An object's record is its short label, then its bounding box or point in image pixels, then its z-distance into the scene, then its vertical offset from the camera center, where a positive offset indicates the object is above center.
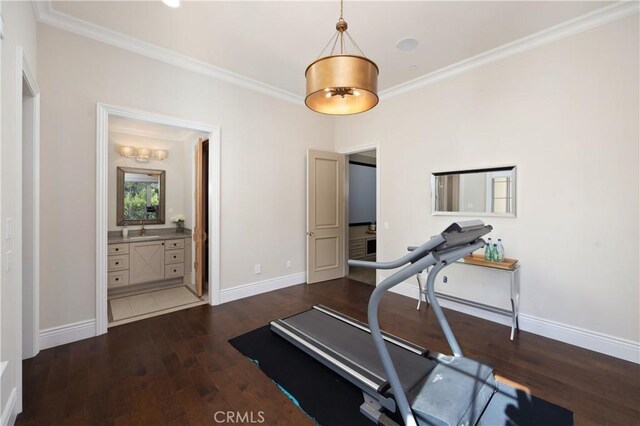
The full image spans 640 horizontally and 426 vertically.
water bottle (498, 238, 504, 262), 3.01 -0.45
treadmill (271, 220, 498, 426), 1.63 -1.20
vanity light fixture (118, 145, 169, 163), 4.73 +1.03
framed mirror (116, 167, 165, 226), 4.78 +0.25
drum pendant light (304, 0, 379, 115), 1.69 +0.87
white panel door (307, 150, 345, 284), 4.62 -0.09
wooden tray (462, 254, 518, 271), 2.84 -0.55
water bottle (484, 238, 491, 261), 3.05 -0.47
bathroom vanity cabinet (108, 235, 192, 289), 4.20 -0.83
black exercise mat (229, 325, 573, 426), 1.75 -1.32
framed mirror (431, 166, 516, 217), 3.12 +0.24
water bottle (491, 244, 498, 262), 3.01 -0.47
